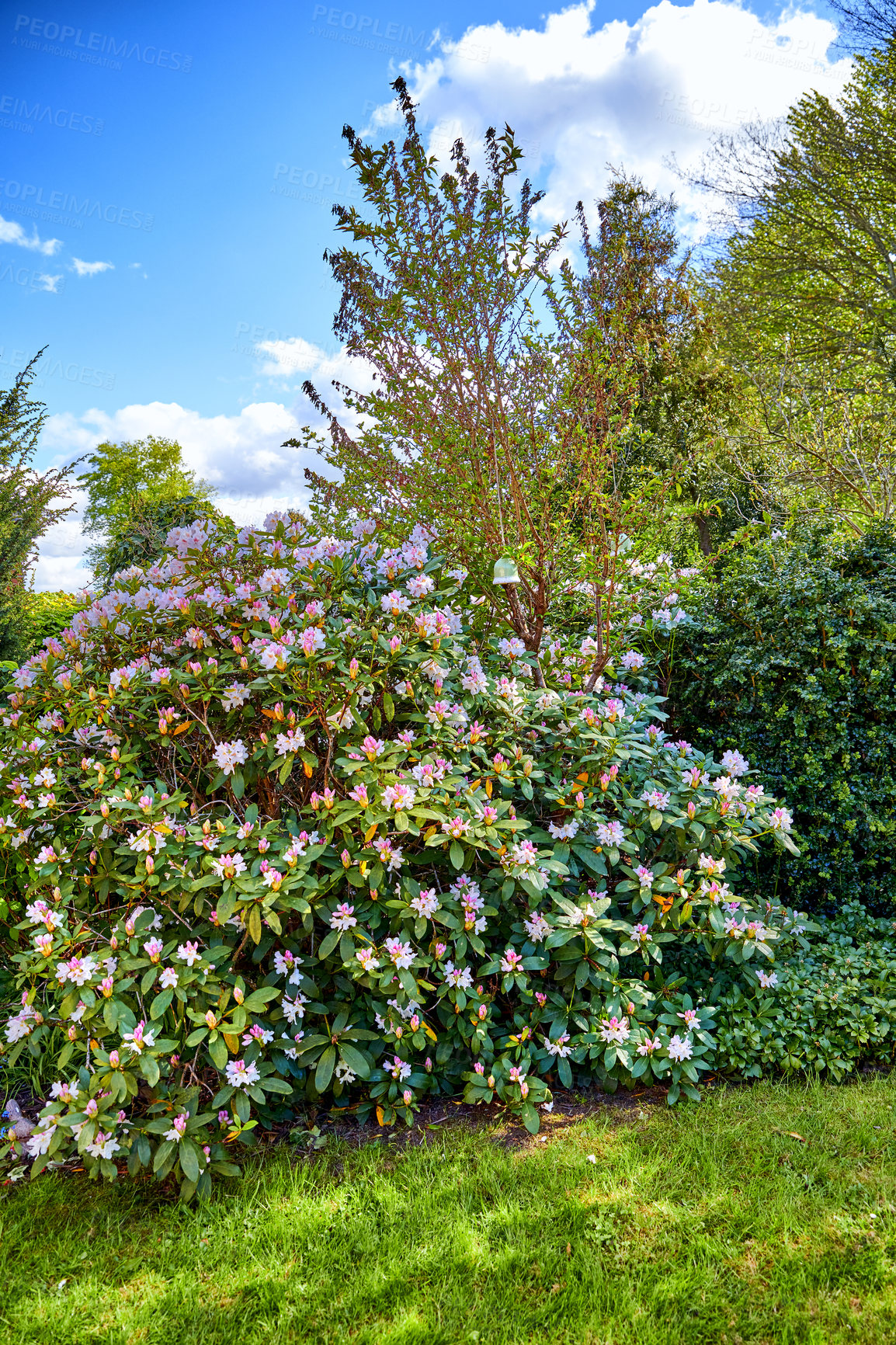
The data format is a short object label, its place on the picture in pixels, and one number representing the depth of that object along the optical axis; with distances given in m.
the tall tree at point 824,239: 12.36
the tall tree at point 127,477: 29.30
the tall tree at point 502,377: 3.84
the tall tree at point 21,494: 8.65
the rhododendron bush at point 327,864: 2.42
